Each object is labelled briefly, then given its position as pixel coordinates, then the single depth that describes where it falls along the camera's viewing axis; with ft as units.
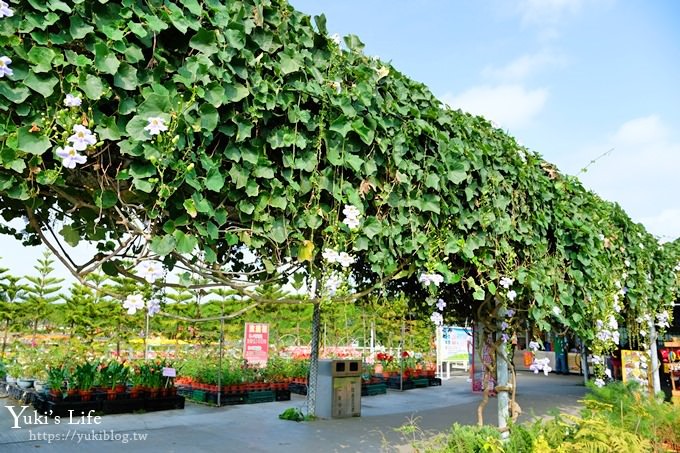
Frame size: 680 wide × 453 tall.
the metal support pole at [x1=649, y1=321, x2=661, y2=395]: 20.39
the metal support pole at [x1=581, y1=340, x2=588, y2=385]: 40.94
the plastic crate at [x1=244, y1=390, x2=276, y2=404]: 29.68
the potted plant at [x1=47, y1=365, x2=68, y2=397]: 23.47
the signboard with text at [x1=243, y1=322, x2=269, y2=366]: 33.01
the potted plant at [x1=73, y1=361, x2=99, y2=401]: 24.02
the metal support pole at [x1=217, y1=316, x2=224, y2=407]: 28.19
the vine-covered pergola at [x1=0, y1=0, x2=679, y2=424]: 5.23
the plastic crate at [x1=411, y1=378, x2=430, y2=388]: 39.65
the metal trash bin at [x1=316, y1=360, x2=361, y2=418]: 24.49
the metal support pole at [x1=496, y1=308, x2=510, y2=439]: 12.04
